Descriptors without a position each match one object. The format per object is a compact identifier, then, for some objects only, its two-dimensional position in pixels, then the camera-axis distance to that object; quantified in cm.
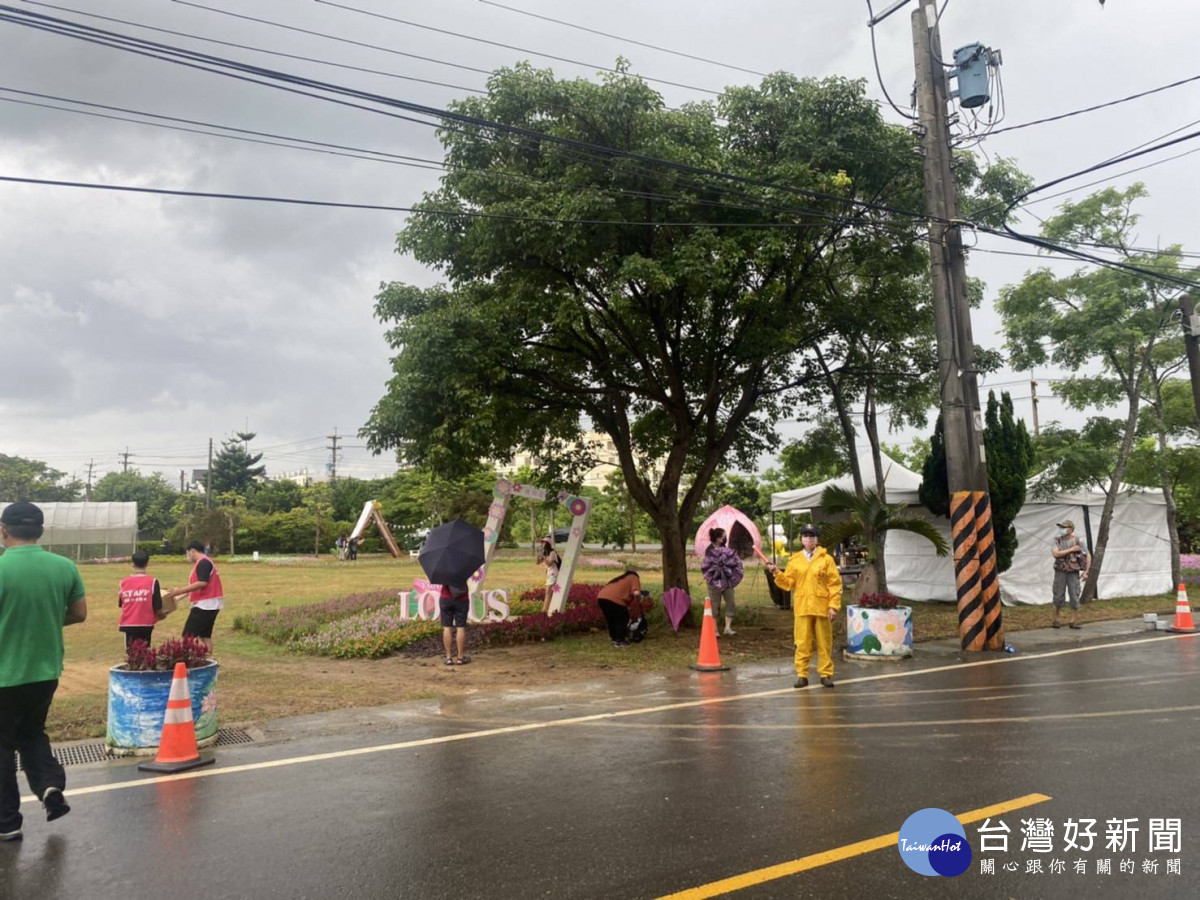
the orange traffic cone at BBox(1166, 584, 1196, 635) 1348
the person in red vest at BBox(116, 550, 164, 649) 903
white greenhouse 4631
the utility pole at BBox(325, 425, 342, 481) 9256
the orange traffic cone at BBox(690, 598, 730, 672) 1045
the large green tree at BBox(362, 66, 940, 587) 1220
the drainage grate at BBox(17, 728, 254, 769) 661
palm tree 1420
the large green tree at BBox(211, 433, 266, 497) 7538
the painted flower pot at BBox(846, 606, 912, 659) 1135
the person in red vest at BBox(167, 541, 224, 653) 935
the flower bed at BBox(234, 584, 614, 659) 1234
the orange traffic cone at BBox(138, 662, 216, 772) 617
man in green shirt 472
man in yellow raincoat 907
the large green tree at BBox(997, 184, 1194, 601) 1702
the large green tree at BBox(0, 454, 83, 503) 6969
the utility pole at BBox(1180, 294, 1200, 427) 1561
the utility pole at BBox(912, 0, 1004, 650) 1195
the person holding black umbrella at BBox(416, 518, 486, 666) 1097
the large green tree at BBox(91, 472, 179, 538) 6525
